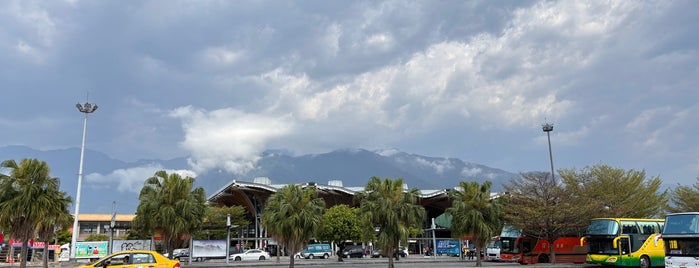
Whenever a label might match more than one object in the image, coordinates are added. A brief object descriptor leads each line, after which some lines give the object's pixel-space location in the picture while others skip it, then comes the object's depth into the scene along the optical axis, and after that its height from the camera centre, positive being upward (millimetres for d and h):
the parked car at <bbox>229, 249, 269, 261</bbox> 54219 -2924
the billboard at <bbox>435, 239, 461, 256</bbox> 66750 -2638
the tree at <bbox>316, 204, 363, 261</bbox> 59625 +117
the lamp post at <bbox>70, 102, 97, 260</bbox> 44772 +6806
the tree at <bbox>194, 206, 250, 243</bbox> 69862 +1729
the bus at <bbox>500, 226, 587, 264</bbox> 39438 -1808
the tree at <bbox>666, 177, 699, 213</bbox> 45644 +2328
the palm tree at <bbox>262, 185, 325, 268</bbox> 27320 +622
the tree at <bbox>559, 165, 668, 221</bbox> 44406 +3425
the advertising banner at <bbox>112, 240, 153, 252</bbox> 37625 -1033
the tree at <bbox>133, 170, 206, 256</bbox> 32156 +1382
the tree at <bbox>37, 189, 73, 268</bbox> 27859 +792
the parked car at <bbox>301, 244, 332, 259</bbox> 66000 -2962
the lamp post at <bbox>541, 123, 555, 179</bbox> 51062 +9800
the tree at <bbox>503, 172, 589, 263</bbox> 34375 +1171
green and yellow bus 30359 -1103
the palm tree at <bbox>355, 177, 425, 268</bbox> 26531 +888
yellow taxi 20406 -1199
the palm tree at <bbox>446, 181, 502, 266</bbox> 33375 +893
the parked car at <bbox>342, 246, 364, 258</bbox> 63812 -3125
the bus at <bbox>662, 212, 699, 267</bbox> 21828 -652
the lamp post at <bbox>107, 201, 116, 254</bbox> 36594 -398
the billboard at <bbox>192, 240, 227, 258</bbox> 40844 -1512
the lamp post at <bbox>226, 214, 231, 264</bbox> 40406 -948
